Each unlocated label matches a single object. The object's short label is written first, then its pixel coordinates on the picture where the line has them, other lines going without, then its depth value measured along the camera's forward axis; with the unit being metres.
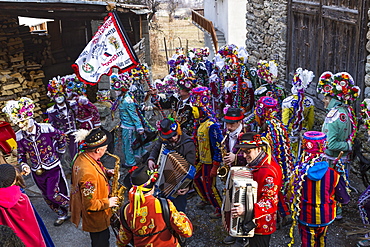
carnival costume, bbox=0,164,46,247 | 4.14
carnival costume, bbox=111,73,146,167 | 8.48
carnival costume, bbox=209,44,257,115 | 8.82
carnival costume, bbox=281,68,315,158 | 6.91
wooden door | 7.07
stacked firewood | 11.09
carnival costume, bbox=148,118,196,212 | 5.43
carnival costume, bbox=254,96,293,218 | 5.53
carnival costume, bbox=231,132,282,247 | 4.24
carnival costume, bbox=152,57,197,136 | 6.96
